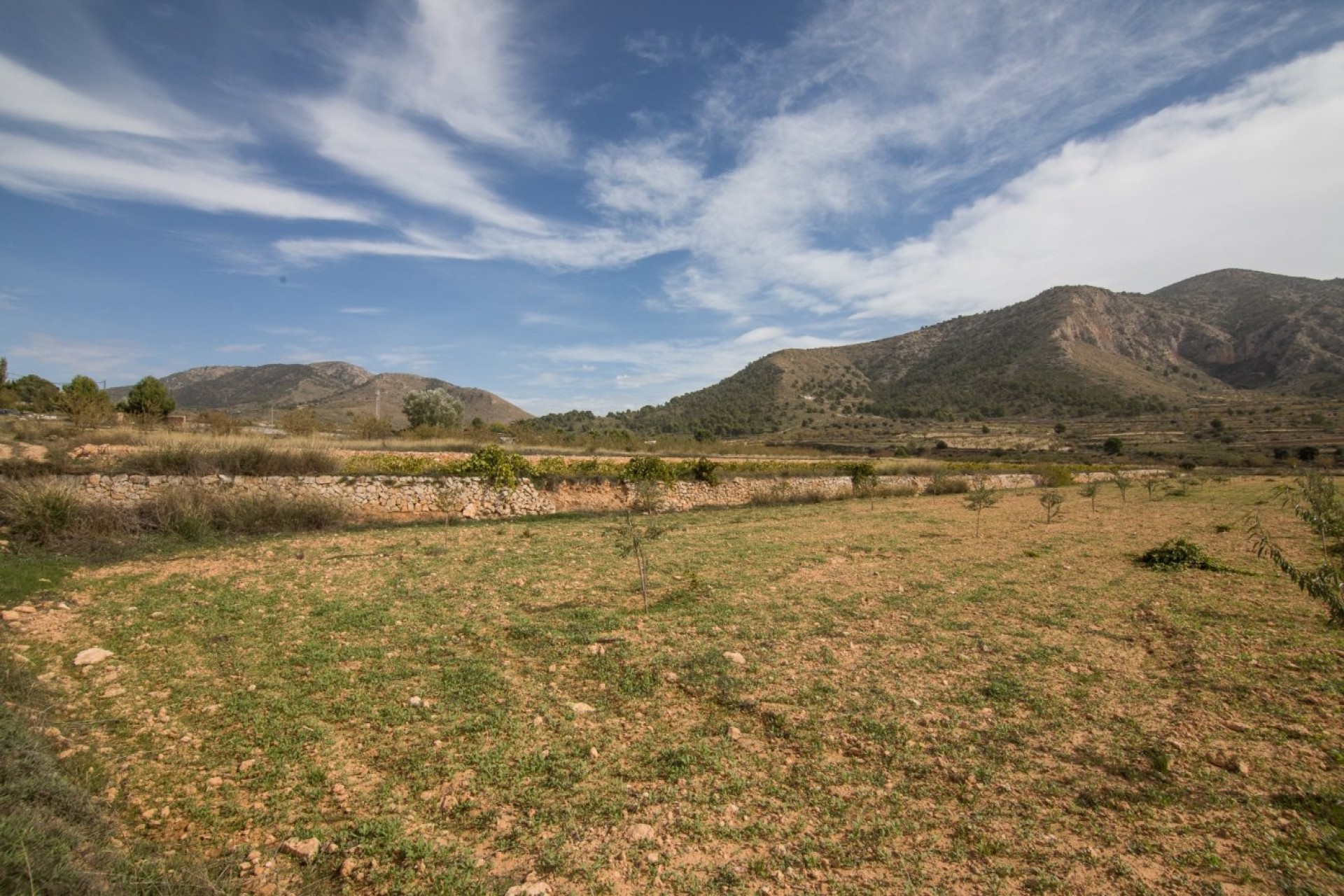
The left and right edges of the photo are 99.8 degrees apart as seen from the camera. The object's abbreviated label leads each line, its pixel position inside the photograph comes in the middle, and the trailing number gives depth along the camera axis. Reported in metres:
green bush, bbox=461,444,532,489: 18.83
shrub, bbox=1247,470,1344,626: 4.42
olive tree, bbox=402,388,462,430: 43.38
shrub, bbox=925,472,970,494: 29.58
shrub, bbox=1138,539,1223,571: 10.18
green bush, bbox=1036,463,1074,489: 32.56
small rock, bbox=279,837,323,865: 3.11
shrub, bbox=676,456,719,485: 23.48
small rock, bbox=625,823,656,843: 3.26
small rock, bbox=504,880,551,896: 2.83
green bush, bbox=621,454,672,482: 21.22
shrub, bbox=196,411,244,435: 20.30
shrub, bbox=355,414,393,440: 28.62
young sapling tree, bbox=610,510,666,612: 8.02
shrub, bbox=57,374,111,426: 19.12
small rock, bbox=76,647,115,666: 5.67
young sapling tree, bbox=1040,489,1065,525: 16.33
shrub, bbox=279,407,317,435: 24.58
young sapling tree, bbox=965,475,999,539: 15.96
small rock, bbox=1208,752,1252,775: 3.80
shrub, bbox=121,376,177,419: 27.55
